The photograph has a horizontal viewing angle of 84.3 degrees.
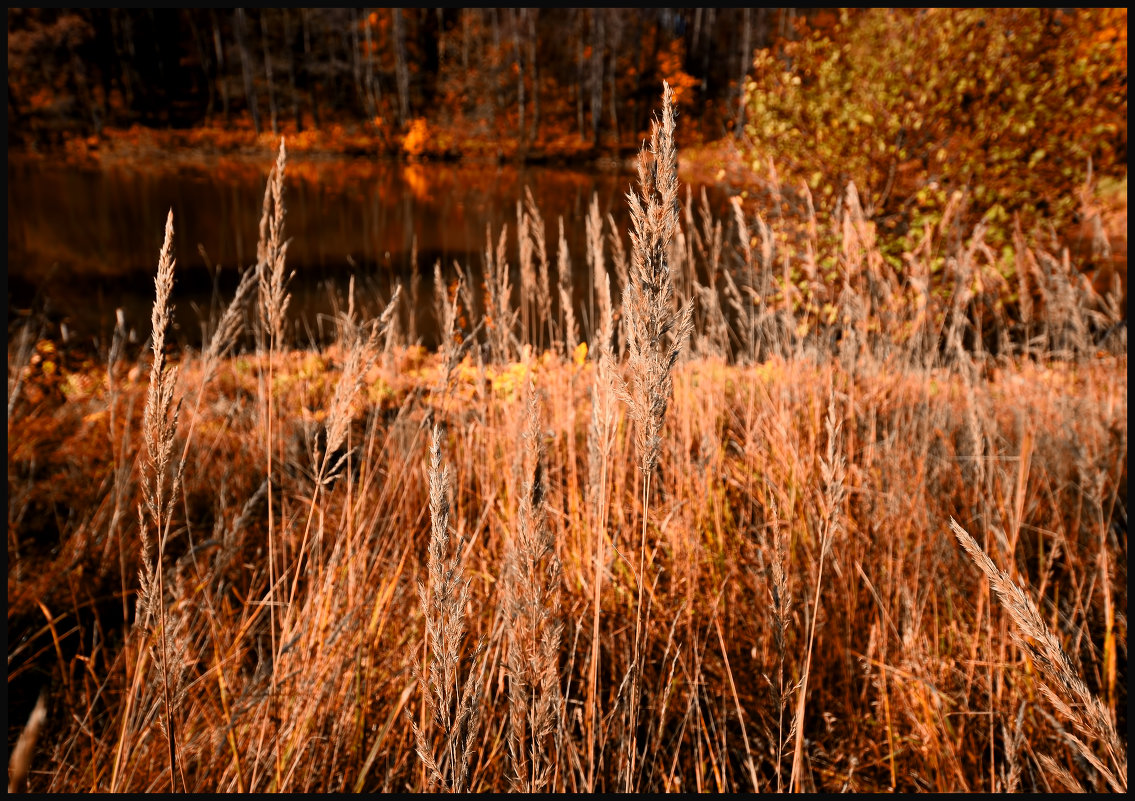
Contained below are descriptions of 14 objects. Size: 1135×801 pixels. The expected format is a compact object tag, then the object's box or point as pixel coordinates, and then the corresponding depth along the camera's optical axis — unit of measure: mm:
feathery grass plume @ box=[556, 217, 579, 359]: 1710
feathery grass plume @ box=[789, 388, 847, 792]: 818
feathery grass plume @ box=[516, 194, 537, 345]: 2139
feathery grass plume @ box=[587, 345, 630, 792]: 822
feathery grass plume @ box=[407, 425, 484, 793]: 659
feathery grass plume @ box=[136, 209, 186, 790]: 746
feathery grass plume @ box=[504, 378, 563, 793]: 729
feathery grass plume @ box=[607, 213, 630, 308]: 1104
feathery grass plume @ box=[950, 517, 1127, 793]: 575
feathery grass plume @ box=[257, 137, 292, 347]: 1070
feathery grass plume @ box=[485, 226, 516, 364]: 1881
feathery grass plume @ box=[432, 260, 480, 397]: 1355
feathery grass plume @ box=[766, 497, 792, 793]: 778
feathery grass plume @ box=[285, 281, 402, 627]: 1008
